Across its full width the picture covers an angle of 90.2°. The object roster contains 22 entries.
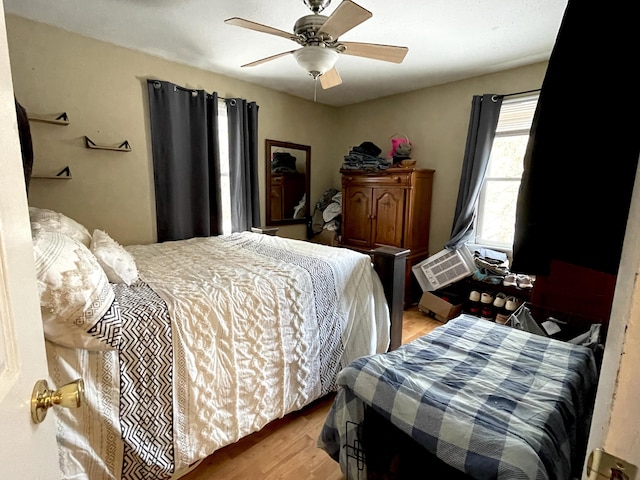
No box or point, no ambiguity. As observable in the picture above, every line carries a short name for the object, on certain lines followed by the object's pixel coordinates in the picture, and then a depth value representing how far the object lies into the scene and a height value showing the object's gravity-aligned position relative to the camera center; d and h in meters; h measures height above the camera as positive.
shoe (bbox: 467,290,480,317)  3.06 -1.09
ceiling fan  1.61 +0.79
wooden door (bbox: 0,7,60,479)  0.47 -0.22
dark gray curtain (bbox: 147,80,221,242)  2.83 +0.21
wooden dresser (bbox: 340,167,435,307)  3.31 -0.26
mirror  3.80 +0.03
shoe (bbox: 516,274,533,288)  2.76 -0.79
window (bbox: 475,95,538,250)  2.96 +0.14
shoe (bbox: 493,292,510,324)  2.89 -1.09
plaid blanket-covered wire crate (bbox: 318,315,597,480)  0.94 -0.72
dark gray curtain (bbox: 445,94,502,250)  3.01 +0.27
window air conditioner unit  3.14 -0.80
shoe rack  2.83 -1.00
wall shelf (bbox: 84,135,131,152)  2.52 +0.28
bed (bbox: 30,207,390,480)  1.13 -0.70
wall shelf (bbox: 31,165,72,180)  2.37 +0.04
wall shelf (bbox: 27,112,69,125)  2.25 +0.44
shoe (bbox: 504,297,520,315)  2.81 -1.00
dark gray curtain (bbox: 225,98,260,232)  3.28 +0.22
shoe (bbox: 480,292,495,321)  2.99 -1.09
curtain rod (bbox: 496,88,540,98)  2.81 +0.88
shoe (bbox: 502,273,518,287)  2.82 -0.80
